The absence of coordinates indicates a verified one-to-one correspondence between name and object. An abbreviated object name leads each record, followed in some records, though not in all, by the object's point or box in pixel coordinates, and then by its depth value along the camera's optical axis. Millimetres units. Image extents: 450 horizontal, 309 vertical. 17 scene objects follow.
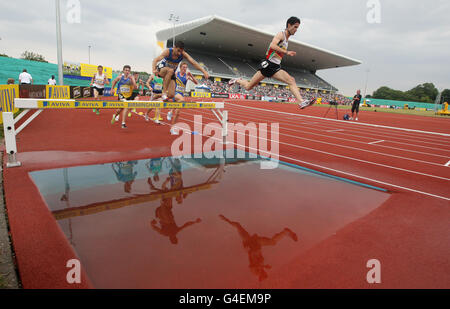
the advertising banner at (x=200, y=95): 32062
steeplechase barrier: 4555
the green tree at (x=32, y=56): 54059
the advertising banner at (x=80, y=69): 33031
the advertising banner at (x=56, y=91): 15578
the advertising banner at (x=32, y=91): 13547
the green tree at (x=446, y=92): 95950
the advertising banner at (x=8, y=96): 10250
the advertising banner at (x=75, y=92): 17328
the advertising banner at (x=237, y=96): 42169
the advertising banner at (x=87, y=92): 18812
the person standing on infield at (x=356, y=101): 17602
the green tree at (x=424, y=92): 87412
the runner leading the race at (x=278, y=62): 5219
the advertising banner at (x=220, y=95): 38281
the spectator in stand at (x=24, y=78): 16438
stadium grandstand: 43844
